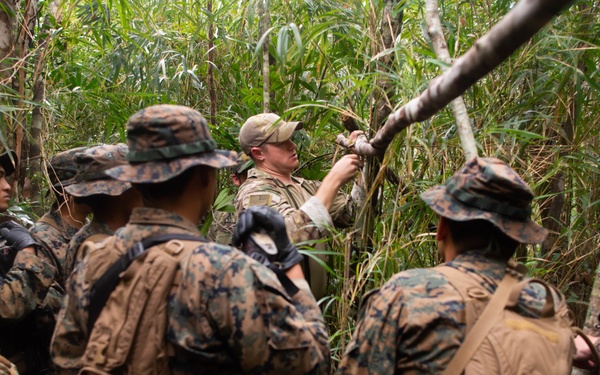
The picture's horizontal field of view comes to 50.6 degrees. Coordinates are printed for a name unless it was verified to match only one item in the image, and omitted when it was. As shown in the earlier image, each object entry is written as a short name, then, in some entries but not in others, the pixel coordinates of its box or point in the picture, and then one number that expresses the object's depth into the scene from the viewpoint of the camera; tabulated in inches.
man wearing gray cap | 131.0
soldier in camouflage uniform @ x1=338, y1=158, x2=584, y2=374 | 70.7
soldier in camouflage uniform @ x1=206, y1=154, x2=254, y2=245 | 160.4
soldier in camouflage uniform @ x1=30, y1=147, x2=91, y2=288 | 120.5
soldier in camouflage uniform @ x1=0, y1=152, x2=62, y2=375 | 111.0
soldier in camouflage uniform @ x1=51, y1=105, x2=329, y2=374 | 67.4
